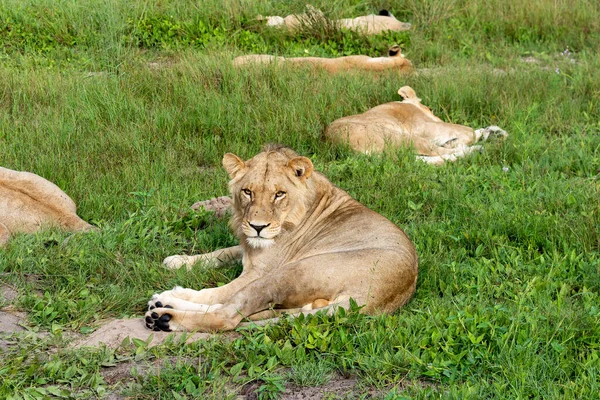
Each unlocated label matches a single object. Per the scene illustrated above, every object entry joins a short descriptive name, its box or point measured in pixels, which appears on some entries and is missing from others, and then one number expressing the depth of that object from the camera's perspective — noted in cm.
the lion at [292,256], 782
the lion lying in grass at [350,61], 1659
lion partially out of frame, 1021
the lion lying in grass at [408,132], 1357
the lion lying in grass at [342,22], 1958
